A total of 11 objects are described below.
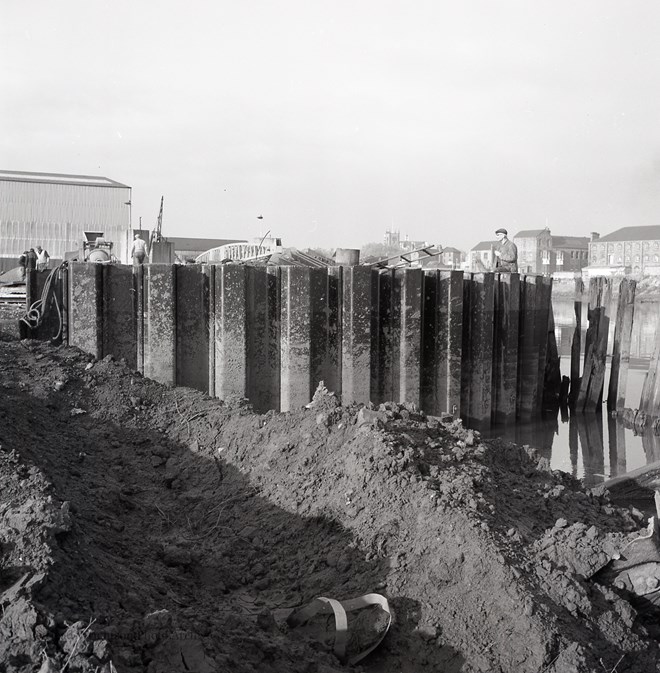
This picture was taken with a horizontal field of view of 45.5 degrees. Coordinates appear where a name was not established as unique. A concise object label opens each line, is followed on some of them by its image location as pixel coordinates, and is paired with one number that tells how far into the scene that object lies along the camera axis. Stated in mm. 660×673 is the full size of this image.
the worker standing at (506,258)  14078
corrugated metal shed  43438
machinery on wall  13031
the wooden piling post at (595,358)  15414
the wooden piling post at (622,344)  14992
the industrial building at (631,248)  104688
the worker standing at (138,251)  13965
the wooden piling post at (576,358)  15633
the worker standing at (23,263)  16311
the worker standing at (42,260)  19916
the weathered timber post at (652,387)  14219
